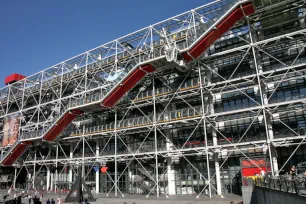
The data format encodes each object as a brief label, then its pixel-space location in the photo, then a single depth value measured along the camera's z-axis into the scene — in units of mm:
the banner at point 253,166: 19062
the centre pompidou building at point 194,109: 20453
